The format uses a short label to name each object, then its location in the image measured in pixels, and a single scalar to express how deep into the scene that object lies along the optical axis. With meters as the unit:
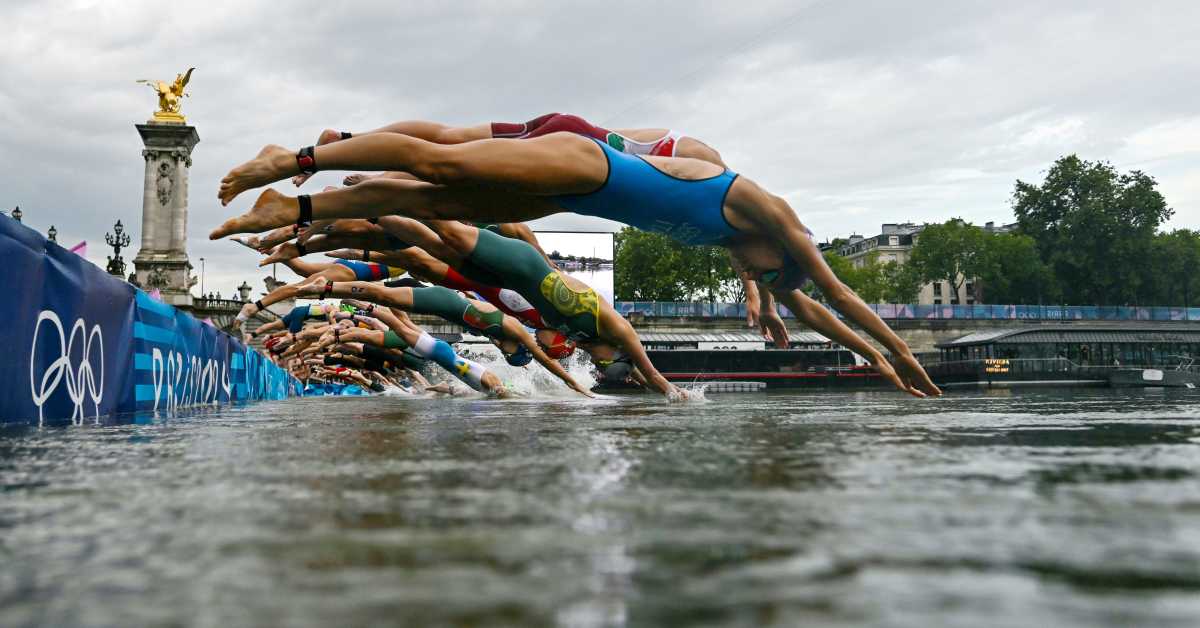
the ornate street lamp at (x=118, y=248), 34.72
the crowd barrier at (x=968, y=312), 60.56
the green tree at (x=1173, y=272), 69.44
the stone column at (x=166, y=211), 55.12
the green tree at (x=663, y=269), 69.70
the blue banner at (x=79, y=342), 4.75
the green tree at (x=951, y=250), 70.56
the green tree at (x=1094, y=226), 67.12
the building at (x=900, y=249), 95.06
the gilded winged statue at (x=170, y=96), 58.03
